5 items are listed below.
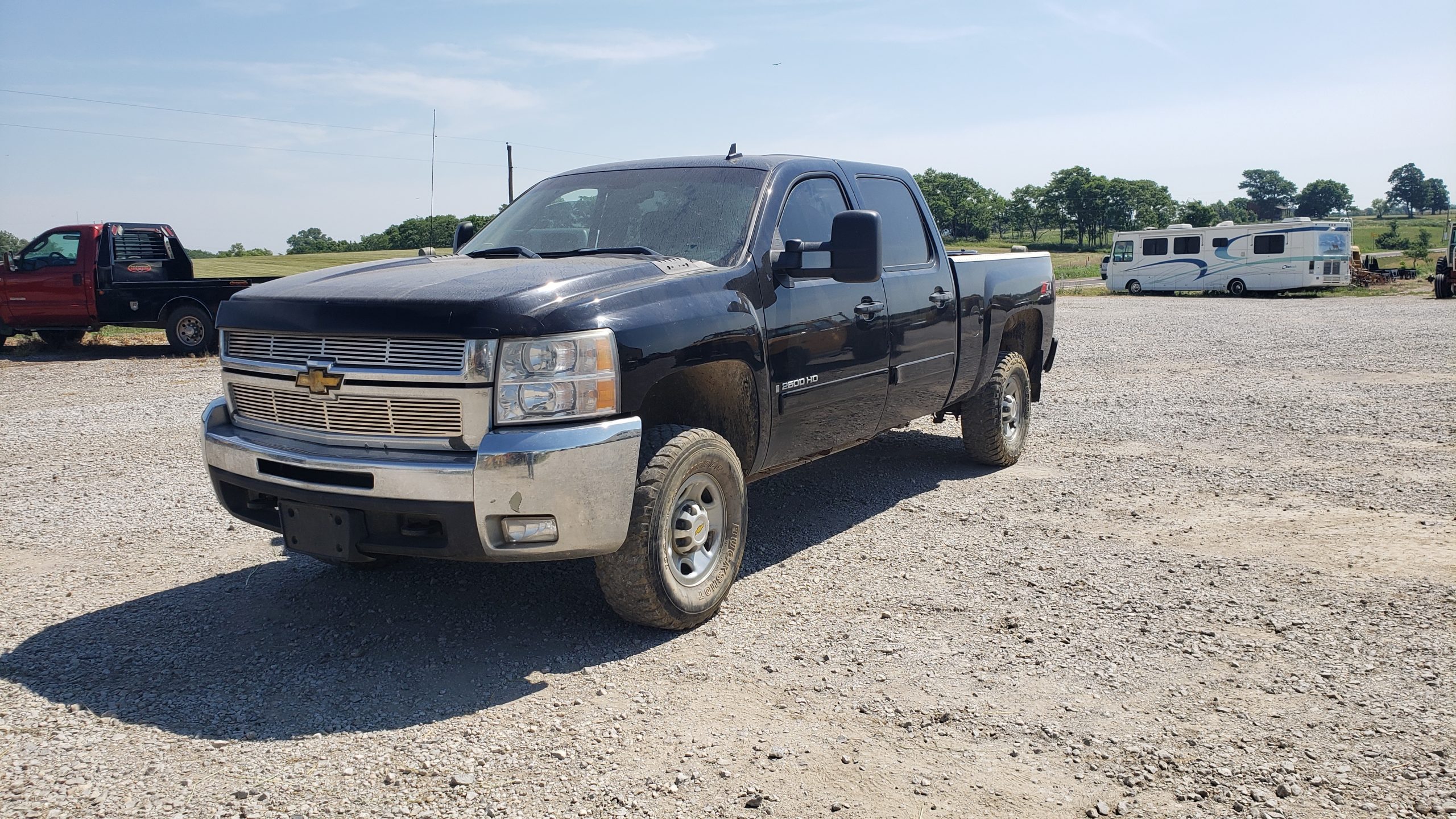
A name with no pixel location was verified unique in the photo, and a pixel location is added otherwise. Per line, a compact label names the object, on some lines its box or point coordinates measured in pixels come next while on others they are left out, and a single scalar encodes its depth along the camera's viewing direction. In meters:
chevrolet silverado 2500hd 3.58
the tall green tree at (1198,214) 158.50
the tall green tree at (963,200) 132.62
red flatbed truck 16.20
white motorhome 34.22
